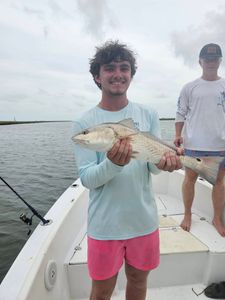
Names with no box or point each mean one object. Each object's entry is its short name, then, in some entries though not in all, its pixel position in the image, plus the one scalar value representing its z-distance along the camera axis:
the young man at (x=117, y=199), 1.70
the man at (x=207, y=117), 2.91
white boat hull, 1.83
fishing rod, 2.50
